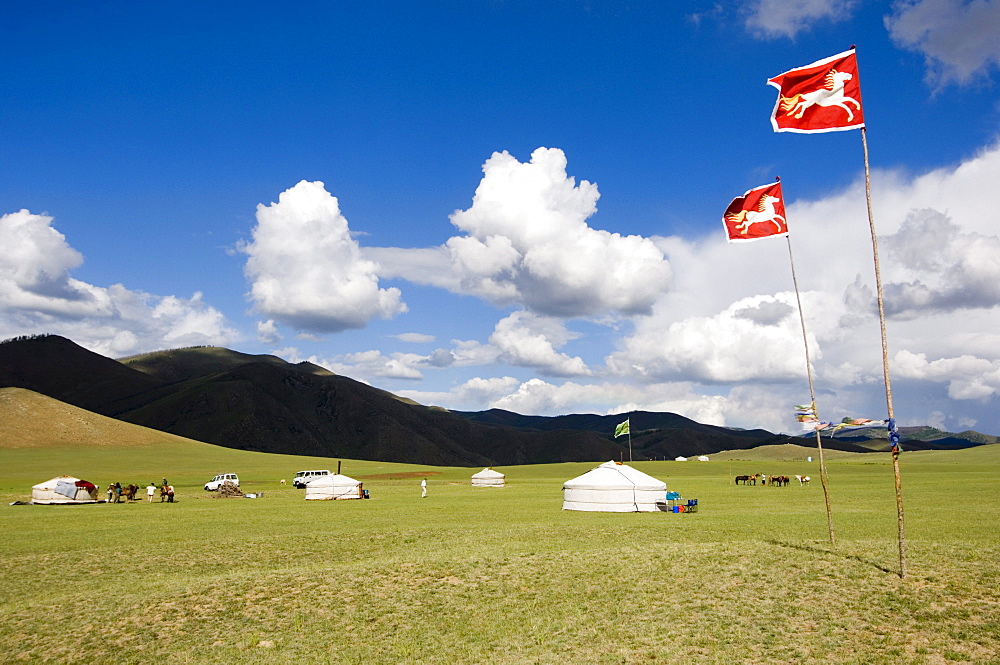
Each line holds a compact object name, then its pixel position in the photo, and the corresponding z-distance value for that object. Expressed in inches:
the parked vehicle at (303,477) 3063.5
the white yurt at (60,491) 2032.5
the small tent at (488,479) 3093.0
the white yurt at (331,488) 2284.7
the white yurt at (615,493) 1584.6
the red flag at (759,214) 820.6
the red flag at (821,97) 673.0
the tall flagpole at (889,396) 642.2
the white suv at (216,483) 2738.7
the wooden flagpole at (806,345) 820.0
